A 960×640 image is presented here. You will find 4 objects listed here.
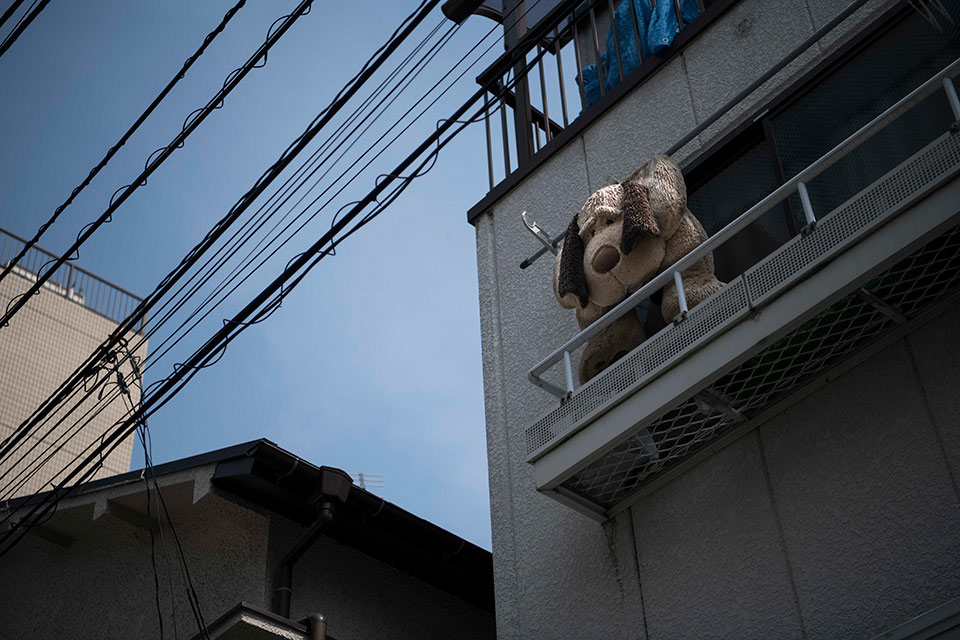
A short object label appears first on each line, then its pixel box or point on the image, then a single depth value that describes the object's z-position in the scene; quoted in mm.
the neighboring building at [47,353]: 22447
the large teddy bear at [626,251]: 6488
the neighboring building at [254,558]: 8531
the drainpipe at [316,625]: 7727
